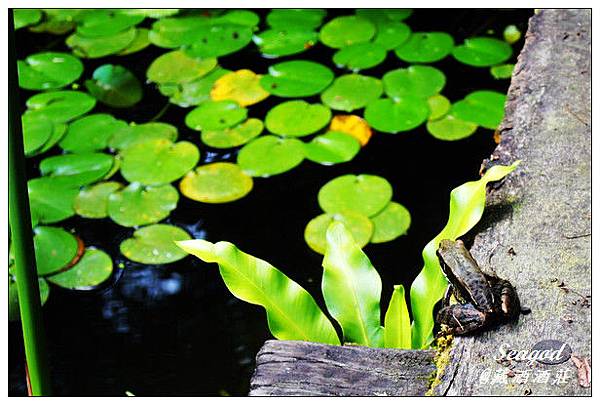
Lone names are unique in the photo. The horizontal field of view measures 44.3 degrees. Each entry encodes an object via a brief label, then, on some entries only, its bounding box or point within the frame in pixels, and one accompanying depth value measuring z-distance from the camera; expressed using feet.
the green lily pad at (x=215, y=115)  8.97
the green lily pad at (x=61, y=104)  9.15
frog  4.32
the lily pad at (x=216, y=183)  8.10
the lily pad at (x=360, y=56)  9.62
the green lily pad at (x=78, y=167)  8.32
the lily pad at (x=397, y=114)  8.69
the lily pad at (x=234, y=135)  8.70
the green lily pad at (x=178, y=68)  9.79
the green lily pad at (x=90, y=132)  8.77
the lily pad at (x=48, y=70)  9.61
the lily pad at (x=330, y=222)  7.45
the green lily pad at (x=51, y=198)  7.93
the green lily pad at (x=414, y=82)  9.11
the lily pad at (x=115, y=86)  9.55
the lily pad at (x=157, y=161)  8.24
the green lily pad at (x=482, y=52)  9.68
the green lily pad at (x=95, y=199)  8.02
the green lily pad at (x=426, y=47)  9.71
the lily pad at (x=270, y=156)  8.31
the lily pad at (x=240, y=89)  9.35
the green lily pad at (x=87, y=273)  7.39
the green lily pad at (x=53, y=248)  7.45
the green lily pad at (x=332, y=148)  8.36
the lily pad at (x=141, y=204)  7.86
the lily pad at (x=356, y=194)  7.75
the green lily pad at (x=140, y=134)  8.82
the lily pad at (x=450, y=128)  8.67
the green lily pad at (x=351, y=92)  9.03
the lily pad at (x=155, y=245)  7.54
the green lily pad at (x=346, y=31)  10.14
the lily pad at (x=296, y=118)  8.70
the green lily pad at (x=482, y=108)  8.74
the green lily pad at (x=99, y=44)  10.25
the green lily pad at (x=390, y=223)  7.49
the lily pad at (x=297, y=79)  9.31
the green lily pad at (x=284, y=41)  10.09
